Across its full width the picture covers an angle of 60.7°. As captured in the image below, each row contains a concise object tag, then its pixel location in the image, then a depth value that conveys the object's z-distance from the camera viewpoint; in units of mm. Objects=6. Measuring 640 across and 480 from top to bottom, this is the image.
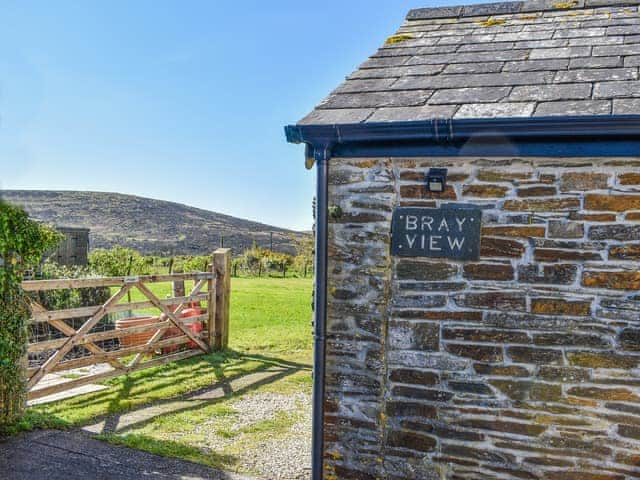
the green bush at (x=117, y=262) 13759
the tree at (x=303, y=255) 25531
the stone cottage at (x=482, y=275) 3529
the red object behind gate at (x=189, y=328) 9250
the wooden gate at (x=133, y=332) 6516
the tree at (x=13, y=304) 5527
